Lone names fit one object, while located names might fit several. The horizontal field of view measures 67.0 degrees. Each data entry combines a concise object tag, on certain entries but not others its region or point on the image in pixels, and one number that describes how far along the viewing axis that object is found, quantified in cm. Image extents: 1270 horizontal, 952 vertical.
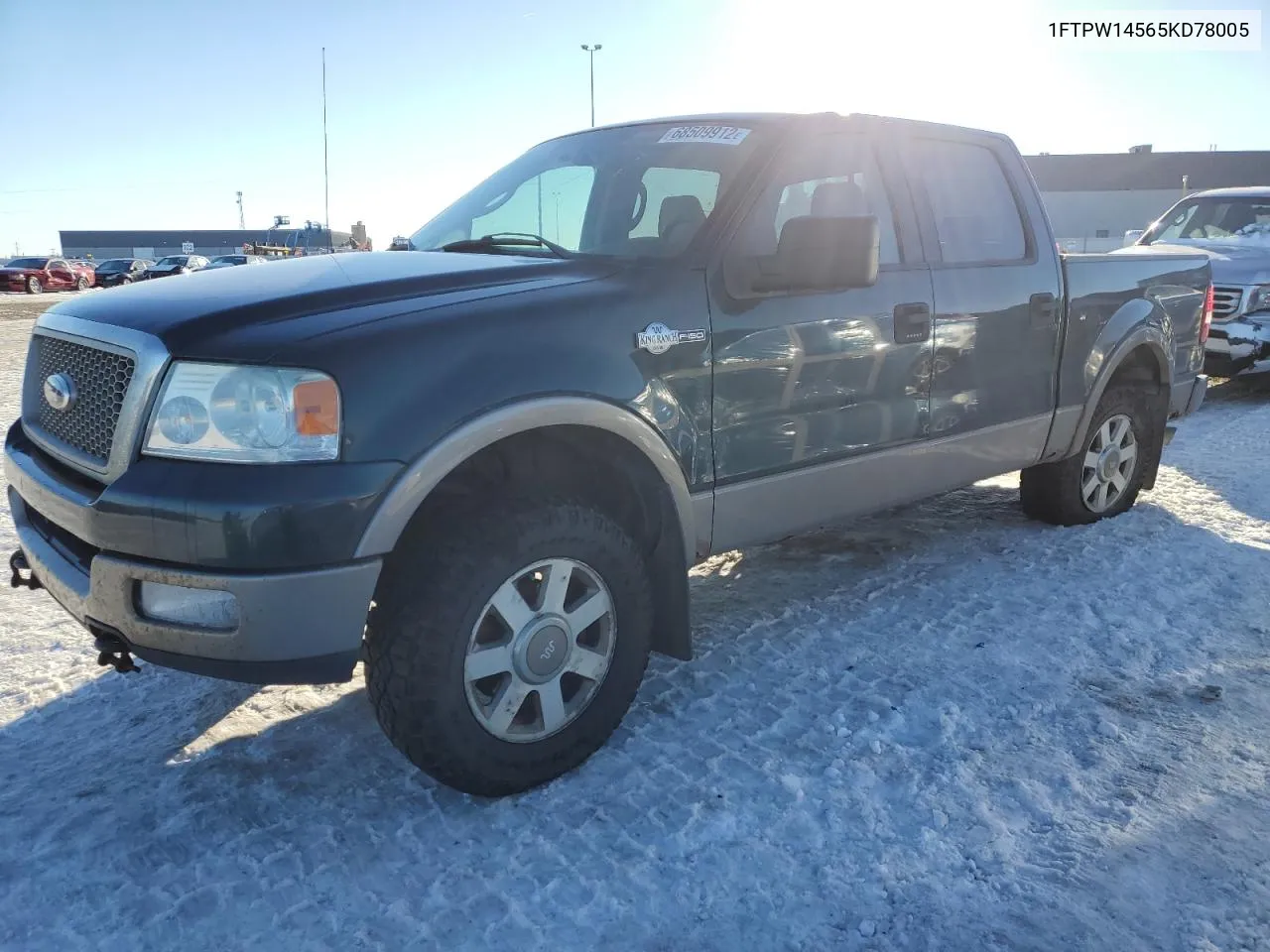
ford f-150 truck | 219
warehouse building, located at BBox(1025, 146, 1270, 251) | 5291
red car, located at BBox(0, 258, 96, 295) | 3462
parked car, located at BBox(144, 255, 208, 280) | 3593
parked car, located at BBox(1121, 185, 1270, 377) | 871
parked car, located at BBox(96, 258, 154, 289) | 3851
